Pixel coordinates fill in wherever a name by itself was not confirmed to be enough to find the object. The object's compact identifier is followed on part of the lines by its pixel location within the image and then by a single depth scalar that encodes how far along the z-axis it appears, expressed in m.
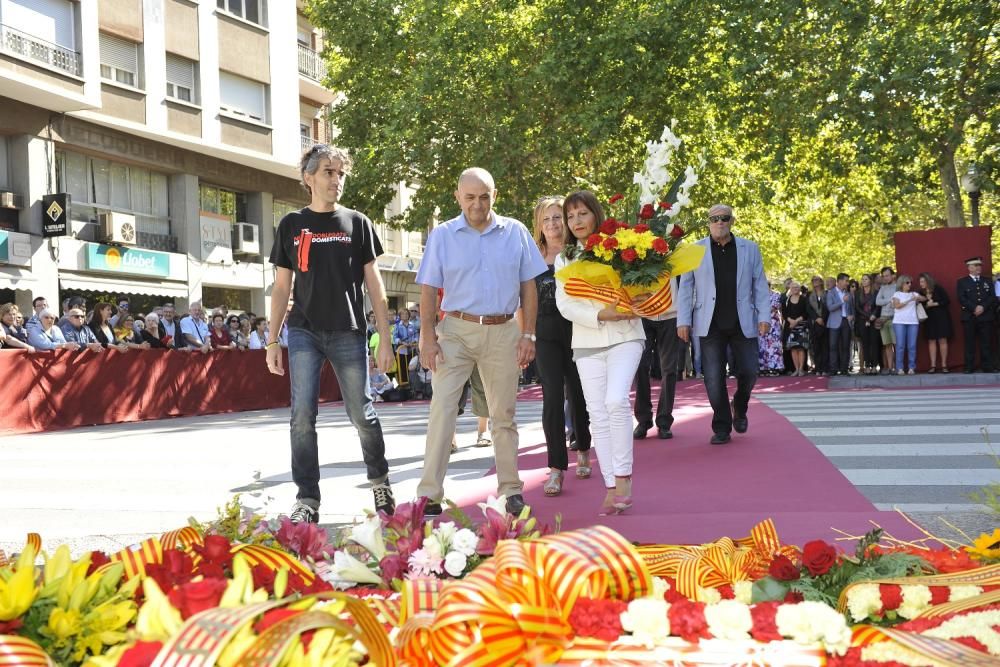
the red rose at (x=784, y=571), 2.13
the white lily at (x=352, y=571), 2.41
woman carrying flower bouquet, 6.23
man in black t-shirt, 6.01
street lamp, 21.73
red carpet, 5.51
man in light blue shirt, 6.15
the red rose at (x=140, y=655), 1.33
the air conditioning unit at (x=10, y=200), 23.34
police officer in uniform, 18.36
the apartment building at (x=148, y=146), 24.06
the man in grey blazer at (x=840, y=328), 20.36
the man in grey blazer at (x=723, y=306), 9.28
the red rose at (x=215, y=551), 2.22
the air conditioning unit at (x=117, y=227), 26.34
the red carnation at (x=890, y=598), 1.94
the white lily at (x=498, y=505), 2.63
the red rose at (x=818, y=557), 2.20
